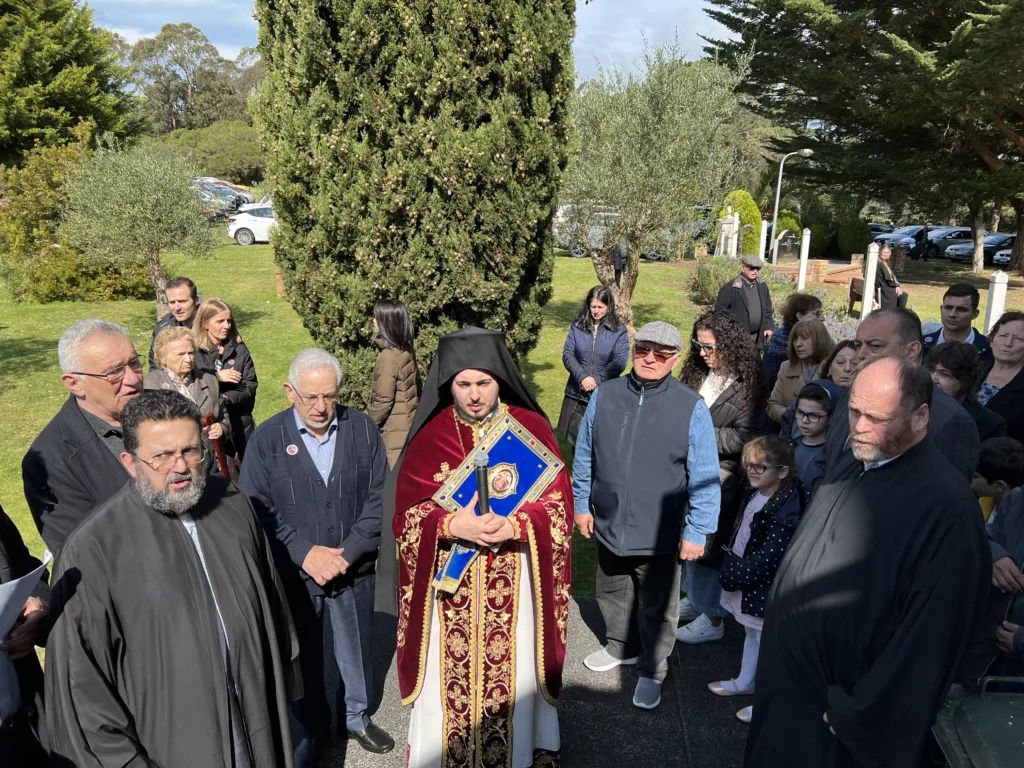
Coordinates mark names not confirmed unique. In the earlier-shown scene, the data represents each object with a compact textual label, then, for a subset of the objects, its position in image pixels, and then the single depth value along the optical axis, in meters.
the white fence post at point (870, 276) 12.46
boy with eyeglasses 4.34
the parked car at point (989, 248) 30.08
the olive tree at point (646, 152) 11.15
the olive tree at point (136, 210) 13.78
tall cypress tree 5.62
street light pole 22.70
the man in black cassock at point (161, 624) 2.27
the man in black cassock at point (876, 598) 2.38
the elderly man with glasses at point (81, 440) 3.05
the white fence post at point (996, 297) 9.98
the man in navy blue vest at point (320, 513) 3.39
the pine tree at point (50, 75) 23.86
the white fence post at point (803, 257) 17.89
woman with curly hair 4.87
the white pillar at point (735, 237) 22.00
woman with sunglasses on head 5.50
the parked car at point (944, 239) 32.44
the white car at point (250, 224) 26.22
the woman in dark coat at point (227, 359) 5.48
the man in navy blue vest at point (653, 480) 3.91
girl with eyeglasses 3.92
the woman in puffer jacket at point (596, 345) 6.96
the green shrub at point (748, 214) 23.62
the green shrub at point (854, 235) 29.55
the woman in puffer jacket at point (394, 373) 5.57
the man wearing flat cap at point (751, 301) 9.05
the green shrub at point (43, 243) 16.55
